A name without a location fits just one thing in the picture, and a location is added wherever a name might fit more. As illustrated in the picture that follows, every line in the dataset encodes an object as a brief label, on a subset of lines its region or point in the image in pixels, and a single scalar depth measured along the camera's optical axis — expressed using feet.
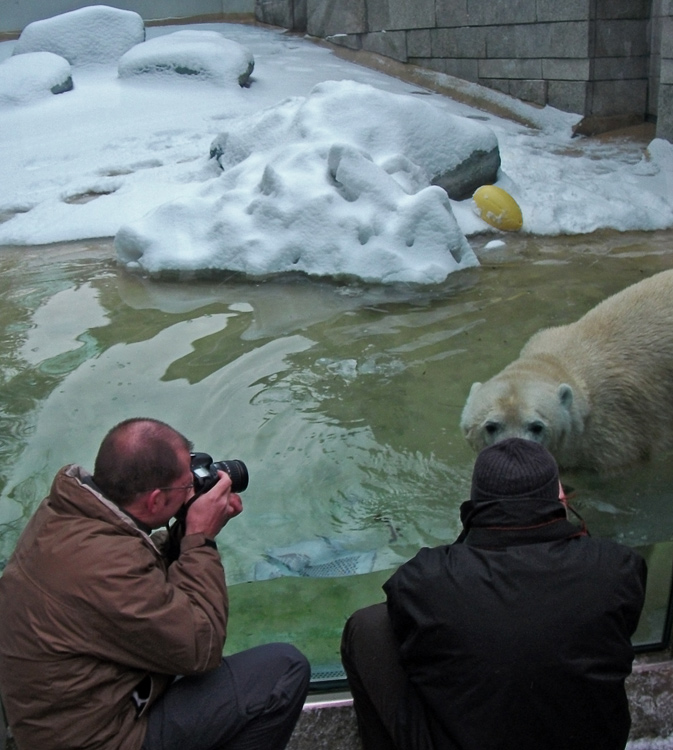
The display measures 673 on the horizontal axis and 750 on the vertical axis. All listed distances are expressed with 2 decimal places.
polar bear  9.86
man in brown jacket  4.72
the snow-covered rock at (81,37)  39.40
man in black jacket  4.78
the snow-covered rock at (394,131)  22.25
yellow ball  21.46
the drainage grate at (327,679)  6.57
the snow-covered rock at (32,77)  34.91
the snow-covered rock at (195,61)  36.06
